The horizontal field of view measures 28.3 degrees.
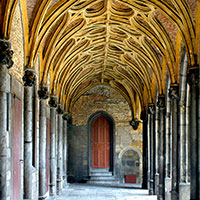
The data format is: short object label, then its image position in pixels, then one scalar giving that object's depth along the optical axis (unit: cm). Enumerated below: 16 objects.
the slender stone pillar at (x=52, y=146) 1398
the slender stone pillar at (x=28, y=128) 973
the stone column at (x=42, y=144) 1195
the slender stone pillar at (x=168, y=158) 1316
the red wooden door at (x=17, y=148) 836
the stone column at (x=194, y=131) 896
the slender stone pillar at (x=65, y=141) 1941
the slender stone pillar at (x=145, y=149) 1823
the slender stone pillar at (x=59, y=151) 1634
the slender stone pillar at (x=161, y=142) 1397
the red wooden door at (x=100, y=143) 2333
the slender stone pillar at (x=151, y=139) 1634
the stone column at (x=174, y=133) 1158
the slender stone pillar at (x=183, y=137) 1095
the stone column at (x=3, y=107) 691
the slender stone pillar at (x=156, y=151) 1541
